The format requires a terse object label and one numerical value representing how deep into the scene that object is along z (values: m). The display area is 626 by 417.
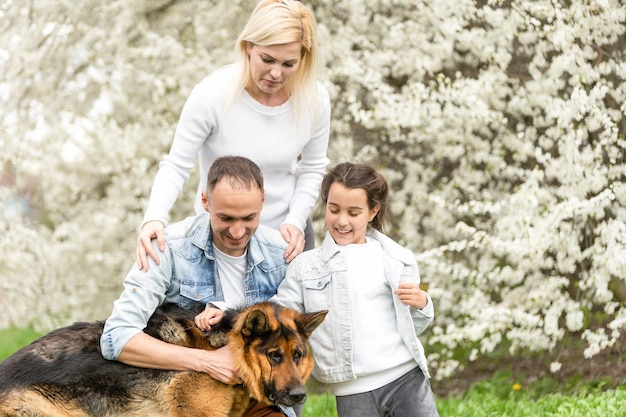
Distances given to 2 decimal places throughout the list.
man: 3.90
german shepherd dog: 3.79
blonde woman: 4.26
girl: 4.14
